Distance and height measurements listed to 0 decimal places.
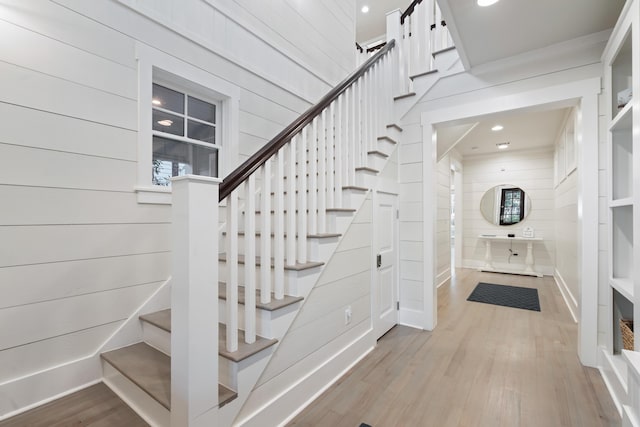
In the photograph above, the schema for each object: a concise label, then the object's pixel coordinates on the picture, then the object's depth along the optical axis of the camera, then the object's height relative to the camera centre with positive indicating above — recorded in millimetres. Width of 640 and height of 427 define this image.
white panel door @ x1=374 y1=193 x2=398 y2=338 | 2760 -512
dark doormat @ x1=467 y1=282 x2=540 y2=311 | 3965 -1250
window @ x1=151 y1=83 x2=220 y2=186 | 2189 +639
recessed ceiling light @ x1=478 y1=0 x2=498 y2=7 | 1914 +1417
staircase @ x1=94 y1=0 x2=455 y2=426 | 1225 -319
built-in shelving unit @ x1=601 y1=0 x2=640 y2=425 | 1902 +73
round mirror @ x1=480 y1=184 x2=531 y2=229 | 6215 +191
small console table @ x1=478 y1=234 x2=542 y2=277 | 5875 -915
